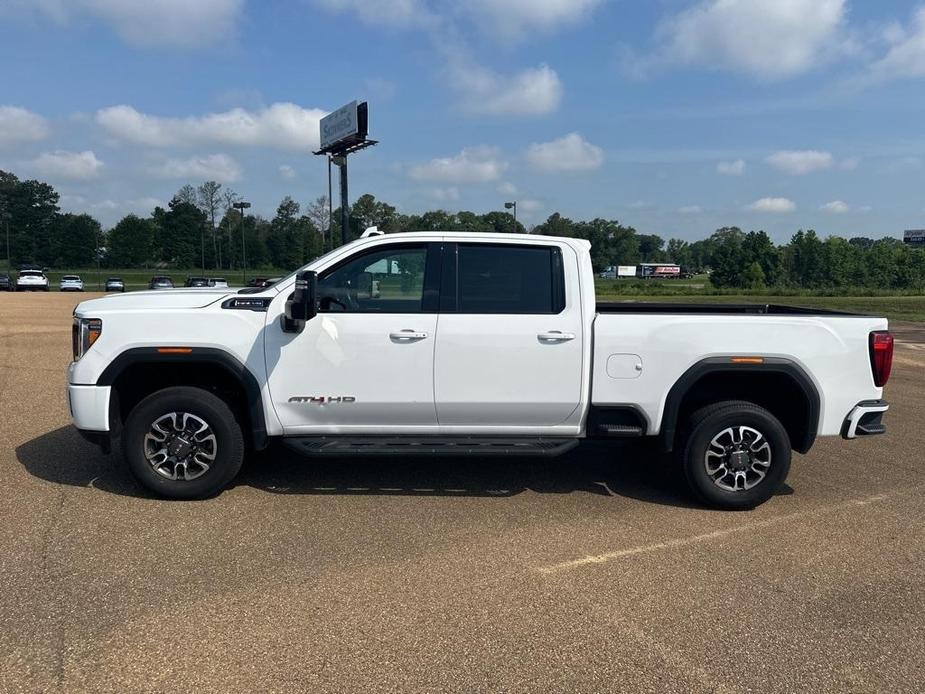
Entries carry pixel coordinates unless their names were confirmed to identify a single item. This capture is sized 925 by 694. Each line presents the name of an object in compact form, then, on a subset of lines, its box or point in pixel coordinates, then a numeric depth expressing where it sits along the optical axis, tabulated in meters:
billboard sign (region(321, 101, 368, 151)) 51.62
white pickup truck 4.95
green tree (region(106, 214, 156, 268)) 103.50
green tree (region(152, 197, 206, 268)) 107.19
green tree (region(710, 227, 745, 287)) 84.06
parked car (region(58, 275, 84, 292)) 53.91
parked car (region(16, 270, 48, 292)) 50.78
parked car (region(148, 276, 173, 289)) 53.40
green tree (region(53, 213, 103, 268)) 104.31
